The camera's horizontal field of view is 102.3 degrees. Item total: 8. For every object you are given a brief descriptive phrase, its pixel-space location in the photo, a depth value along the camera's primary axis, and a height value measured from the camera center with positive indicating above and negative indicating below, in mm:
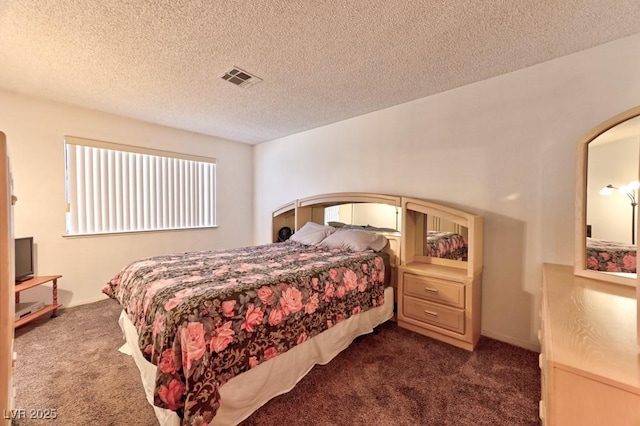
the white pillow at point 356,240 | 2781 -333
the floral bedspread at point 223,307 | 1256 -619
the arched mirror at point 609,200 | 1534 +72
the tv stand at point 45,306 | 2387 -918
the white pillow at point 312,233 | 3209 -298
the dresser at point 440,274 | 2191 -571
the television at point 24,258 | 2582 -504
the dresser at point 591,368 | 675 -444
